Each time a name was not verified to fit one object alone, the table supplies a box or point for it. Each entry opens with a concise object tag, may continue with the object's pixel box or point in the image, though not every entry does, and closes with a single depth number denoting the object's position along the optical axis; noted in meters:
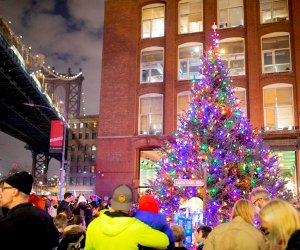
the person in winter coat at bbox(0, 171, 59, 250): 3.43
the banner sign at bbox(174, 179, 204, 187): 10.97
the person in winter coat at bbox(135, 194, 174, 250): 4.93
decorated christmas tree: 13.33
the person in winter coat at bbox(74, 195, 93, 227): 11.23
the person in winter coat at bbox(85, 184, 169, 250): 3.69
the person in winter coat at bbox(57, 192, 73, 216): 8.88
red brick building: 22.22
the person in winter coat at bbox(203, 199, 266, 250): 4.03
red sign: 28.36
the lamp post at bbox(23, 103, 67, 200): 27.78
